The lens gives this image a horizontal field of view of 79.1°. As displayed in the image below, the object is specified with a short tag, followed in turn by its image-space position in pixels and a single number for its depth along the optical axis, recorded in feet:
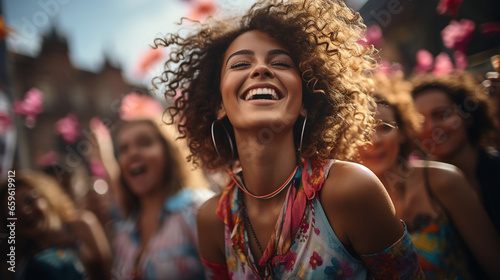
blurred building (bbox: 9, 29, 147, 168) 28.04
